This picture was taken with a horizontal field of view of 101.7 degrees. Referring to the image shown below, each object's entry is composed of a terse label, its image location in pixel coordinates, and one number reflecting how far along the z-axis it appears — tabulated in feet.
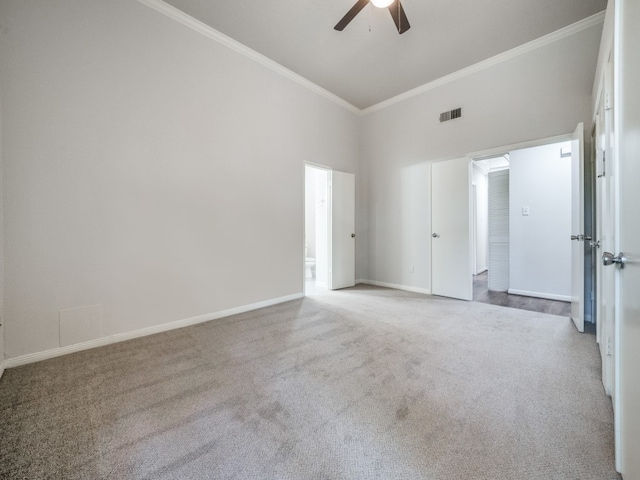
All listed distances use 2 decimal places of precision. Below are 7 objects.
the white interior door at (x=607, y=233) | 4.52
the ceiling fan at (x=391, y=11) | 7.28
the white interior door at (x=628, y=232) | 2.79
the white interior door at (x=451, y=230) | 12.30
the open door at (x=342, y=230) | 14.92
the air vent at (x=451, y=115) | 12.38
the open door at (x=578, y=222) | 8.43
